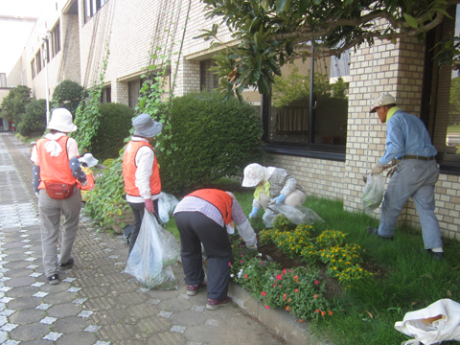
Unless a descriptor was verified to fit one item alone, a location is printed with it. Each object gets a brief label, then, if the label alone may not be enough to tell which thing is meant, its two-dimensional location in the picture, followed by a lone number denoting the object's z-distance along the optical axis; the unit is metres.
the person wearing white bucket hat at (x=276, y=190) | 4.75
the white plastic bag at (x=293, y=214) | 4.53
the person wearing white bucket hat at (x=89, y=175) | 6.43
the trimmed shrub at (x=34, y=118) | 24.88
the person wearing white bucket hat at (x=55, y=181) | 4.03
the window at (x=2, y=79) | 54.91
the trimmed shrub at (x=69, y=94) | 14.11
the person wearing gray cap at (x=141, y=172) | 4.13
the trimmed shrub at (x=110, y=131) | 10.97
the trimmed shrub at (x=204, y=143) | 6.66
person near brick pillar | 3.86
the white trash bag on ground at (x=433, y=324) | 2.31
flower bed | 3.07
